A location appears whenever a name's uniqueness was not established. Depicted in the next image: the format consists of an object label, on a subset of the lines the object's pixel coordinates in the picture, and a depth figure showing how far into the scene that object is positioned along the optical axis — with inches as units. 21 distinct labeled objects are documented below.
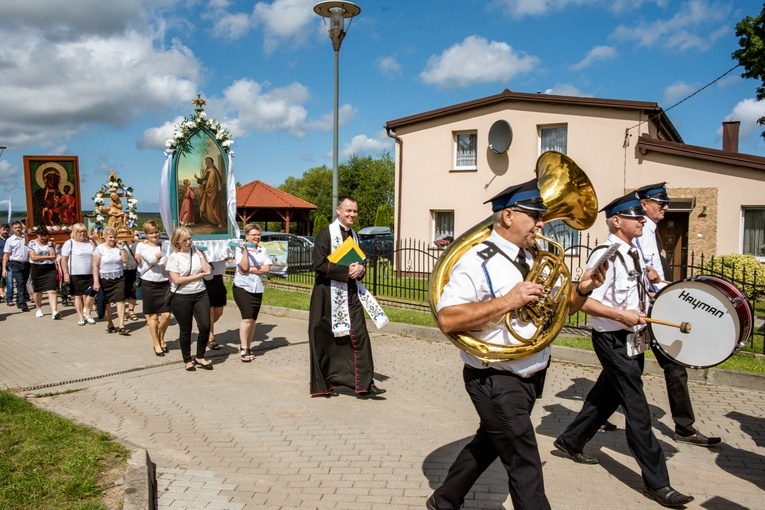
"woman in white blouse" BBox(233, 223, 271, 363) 336.2
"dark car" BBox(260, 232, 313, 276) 741.3
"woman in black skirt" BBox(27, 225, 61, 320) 493.4
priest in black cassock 265.9
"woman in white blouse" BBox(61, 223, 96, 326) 444.8
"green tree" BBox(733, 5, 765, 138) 755.4
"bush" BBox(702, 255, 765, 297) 491.2
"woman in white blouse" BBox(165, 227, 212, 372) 316.2
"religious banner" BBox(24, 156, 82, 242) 572.4
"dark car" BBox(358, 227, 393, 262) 1045.8
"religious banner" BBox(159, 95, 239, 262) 382.0
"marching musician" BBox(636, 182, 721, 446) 208.8
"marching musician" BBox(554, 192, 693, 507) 166.9
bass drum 166.4
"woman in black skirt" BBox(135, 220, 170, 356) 356.5
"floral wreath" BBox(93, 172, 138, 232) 529.0
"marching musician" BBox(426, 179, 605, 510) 128.6
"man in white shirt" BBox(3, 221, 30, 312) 540.7
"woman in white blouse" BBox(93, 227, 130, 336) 424.4
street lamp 403.9
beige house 637.9
